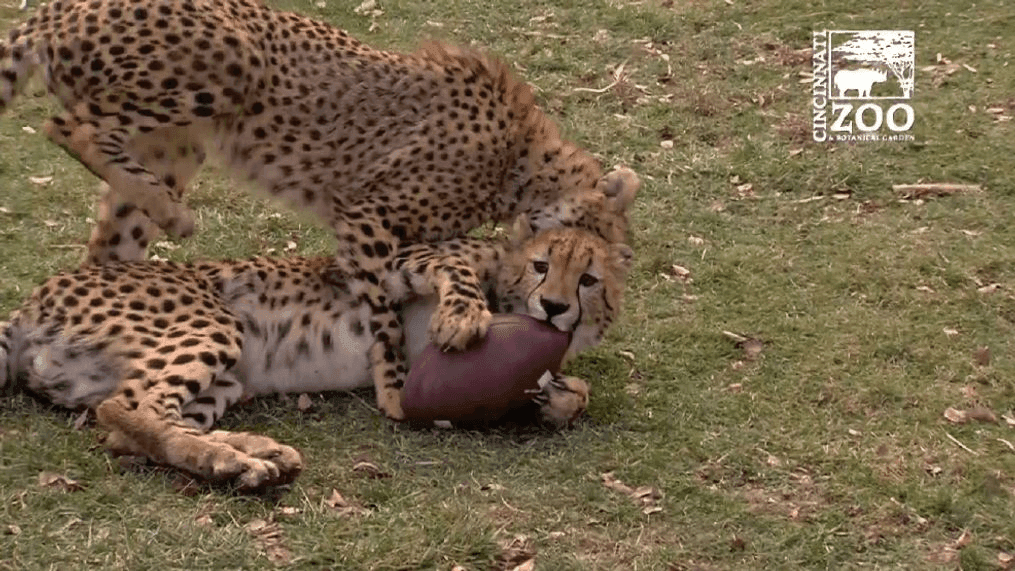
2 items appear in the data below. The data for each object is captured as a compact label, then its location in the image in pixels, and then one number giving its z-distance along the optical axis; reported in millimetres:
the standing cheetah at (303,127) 8336
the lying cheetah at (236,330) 6934
